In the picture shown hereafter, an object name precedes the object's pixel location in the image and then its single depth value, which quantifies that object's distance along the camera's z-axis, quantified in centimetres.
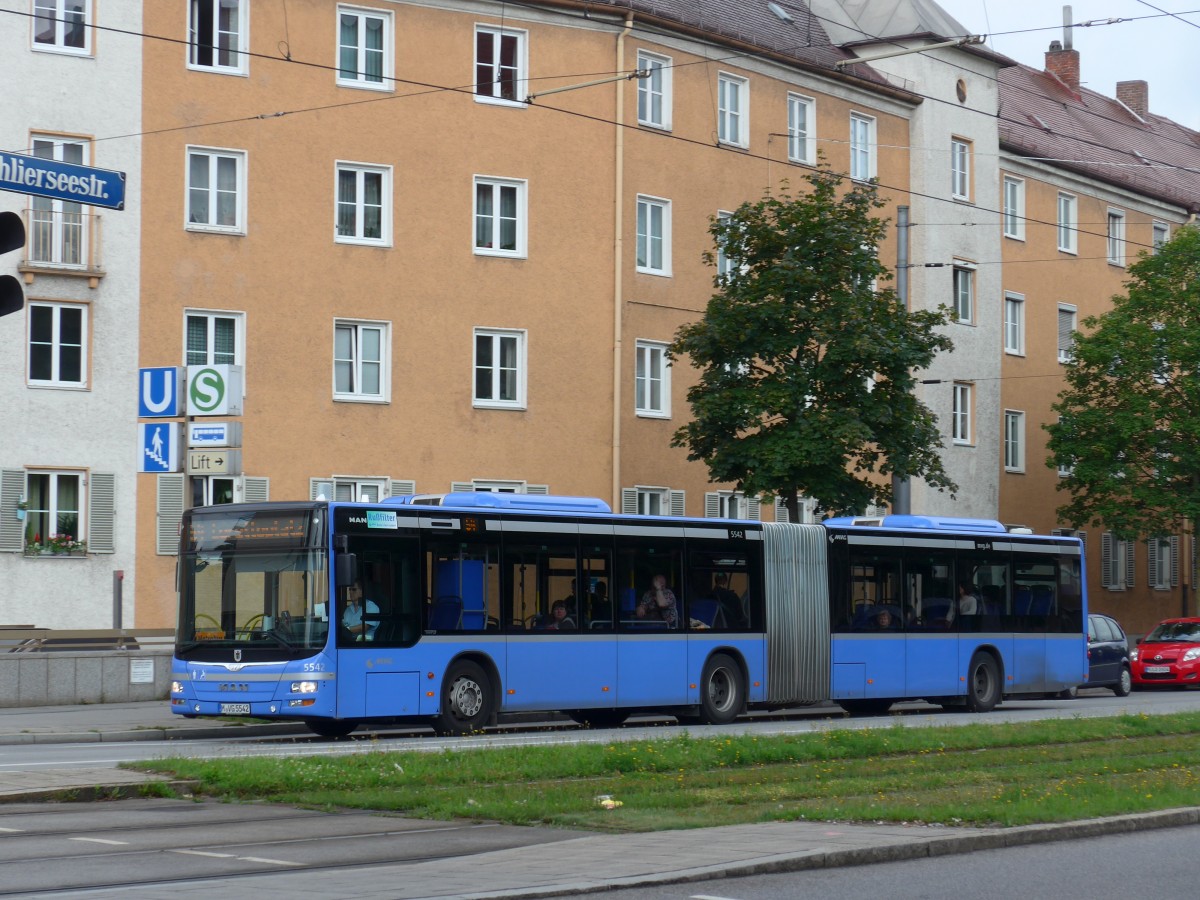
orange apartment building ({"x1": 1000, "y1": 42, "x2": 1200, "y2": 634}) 5134
